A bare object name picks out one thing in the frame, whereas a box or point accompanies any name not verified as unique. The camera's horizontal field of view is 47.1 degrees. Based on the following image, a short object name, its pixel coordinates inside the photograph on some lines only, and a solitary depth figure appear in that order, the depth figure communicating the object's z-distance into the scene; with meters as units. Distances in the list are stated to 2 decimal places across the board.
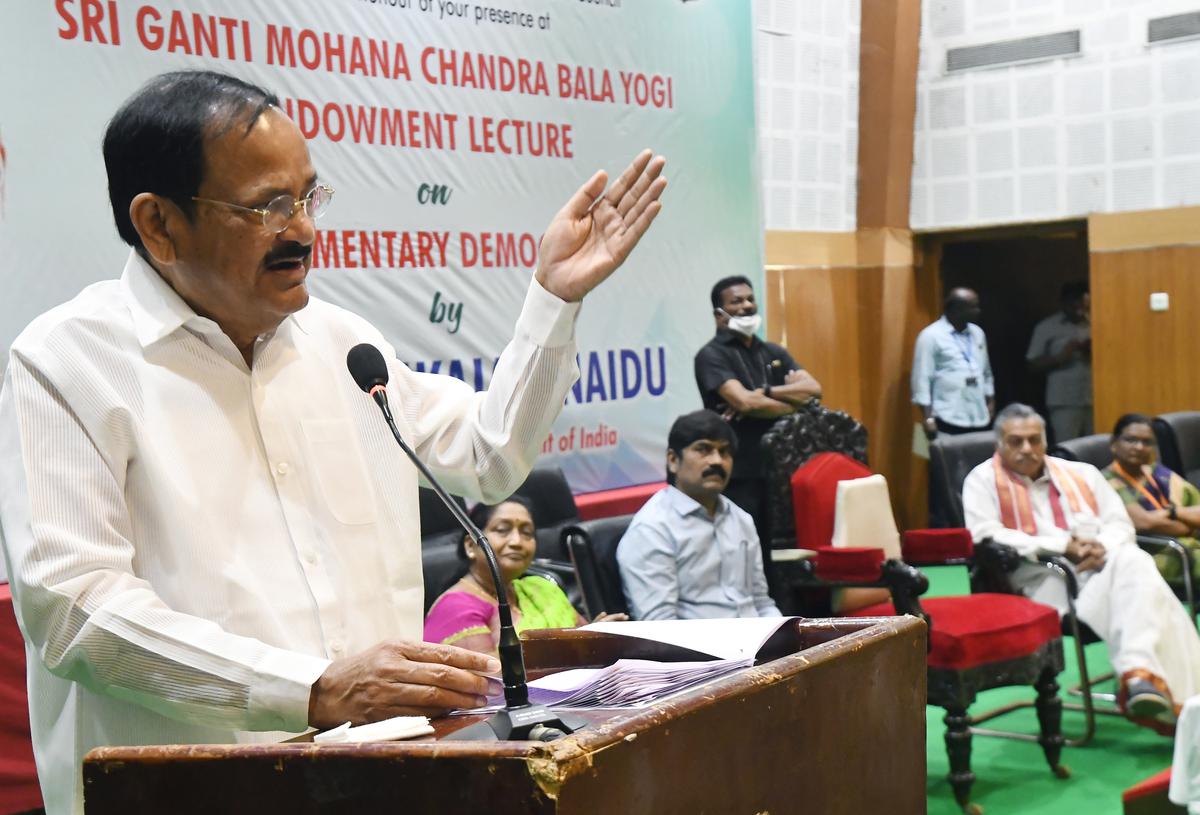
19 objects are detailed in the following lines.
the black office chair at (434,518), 3.93
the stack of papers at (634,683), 1.15
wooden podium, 0.93
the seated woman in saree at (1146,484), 5.30
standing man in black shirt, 5.52
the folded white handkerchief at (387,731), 1.10
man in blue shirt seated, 4.00
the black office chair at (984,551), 4.51
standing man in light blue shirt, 8.32
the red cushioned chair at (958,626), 3.97
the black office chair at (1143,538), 5.01
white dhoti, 4.43
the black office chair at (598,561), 3.86
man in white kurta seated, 4.41
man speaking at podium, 1.33
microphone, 1.05
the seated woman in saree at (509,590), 3.32
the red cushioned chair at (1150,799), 2.94
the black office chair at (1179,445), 6.45
